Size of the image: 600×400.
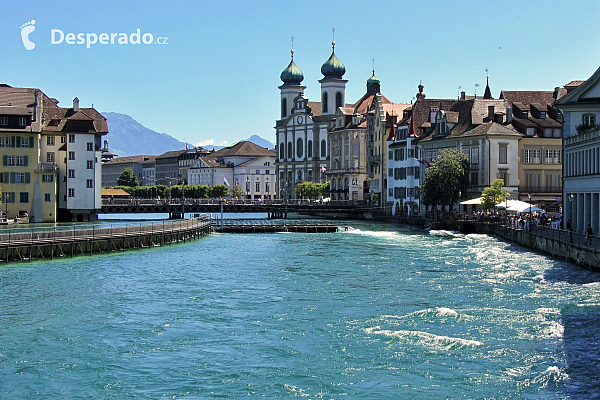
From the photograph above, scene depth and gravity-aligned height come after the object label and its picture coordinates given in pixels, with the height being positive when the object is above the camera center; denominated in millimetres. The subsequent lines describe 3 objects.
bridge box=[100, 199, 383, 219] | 115438 -374
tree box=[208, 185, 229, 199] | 199125 +3116
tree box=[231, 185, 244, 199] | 189812 +2980
